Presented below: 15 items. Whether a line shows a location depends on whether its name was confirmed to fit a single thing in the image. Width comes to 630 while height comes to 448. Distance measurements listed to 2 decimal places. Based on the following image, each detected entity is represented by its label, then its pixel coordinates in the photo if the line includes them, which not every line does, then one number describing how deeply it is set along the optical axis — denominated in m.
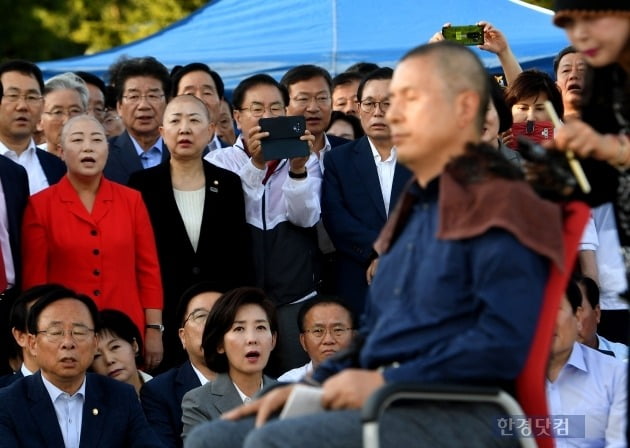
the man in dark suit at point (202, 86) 18.52
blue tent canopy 23.52
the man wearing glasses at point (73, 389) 13.36
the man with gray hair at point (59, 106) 18.14
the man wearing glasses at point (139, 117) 17.44
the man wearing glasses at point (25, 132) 16.27
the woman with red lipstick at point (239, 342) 13.96
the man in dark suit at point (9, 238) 14.56
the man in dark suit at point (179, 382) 14.31
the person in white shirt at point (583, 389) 11.99
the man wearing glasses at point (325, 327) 15.08
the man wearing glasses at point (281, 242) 15.73
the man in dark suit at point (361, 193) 15.43
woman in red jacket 14.96
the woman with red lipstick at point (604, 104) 7.96
